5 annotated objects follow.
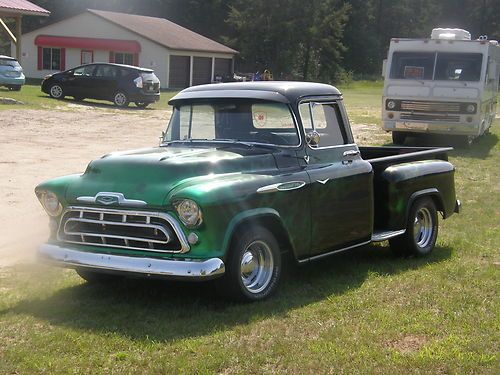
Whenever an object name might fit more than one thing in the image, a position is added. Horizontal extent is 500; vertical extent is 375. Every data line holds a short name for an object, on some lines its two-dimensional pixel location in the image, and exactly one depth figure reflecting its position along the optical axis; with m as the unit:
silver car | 30.88
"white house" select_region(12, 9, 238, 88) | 49.69
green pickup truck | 5.68
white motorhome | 18.83
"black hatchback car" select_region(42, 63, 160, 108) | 29.44
